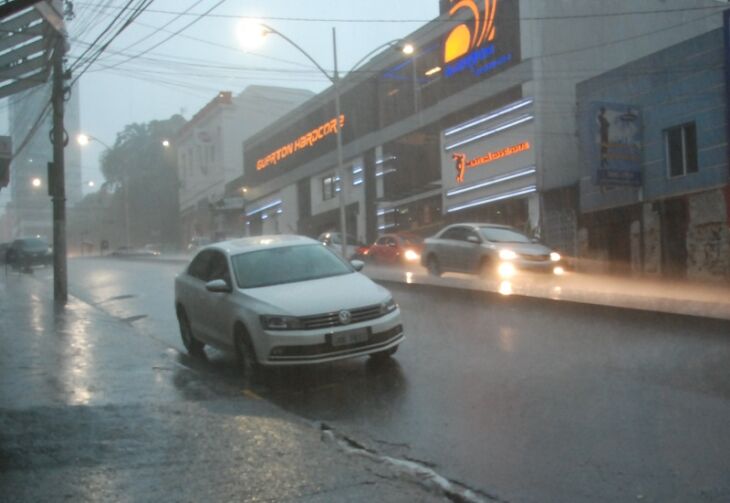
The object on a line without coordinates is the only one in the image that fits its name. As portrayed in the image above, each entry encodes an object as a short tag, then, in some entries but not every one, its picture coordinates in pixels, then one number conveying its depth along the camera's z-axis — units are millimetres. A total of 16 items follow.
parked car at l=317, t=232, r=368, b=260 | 29203
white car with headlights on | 19250
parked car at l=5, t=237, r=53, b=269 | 33344
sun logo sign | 31109
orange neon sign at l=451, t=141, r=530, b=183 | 29469
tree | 77312
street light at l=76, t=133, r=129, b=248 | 33150
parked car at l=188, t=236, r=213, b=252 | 45888
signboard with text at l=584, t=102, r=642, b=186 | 24469
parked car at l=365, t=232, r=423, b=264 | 27047
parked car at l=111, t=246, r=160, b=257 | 50100
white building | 63500
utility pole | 19016
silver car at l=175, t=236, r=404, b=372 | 8547
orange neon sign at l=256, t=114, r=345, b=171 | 48125
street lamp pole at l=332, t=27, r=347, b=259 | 27253
